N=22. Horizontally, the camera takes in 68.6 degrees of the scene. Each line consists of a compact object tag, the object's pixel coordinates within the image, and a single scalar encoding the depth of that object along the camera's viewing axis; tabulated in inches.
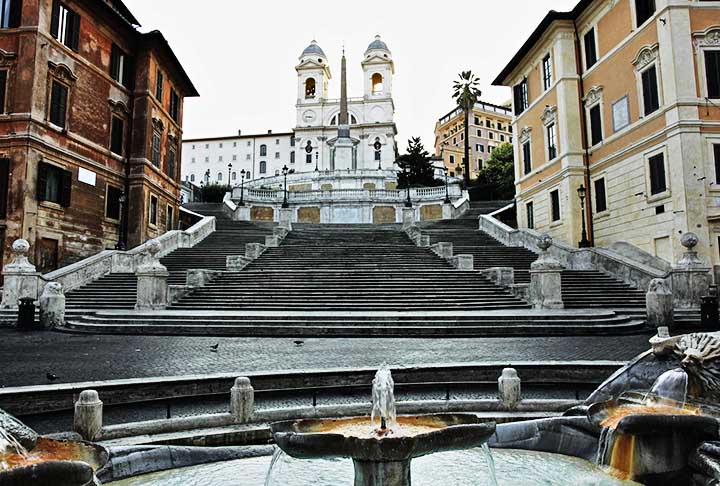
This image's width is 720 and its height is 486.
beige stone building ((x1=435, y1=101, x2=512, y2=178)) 4207.7
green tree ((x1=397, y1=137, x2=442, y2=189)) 2368.1
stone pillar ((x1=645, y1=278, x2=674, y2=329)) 565.0
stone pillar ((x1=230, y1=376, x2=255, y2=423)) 235.3
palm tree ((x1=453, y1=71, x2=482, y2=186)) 2704.2
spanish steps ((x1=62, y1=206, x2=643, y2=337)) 565.6
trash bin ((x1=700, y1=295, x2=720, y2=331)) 561.0
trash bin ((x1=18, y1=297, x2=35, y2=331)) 613.9
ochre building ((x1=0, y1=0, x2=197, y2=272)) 890.7
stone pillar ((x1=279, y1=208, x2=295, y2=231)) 1268.5
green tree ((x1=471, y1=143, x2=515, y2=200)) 2139.0
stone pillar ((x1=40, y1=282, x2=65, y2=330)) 620.1
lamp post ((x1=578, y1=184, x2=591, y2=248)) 918.4
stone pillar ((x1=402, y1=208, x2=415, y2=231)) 1288.1
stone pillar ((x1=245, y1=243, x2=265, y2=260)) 984.3
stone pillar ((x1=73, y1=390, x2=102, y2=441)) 211.2
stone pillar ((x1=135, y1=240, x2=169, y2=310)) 709.9
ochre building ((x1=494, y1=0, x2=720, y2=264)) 784.3
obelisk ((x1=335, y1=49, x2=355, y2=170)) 2559.1
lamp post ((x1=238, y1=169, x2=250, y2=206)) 1720.0
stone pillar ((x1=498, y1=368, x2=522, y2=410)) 254.1
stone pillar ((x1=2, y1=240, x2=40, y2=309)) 732.0
